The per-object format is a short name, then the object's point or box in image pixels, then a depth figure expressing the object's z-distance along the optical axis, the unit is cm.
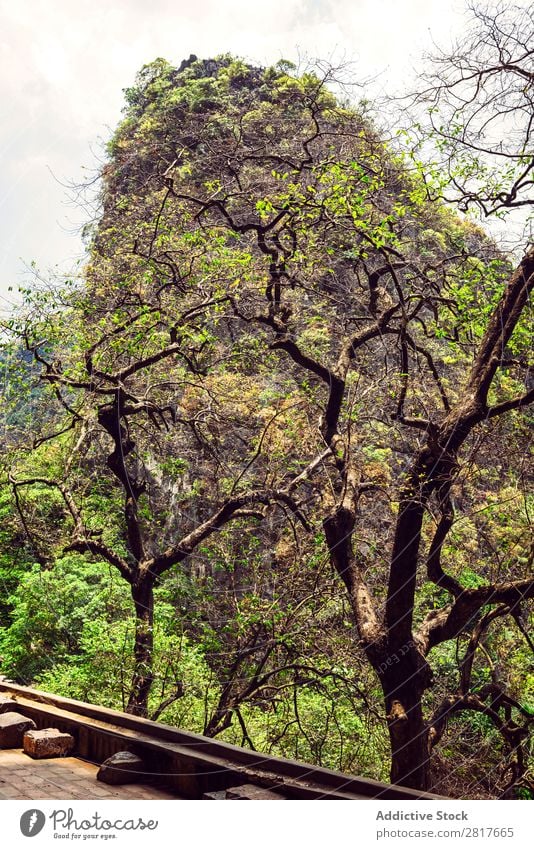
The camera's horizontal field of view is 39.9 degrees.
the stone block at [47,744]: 402
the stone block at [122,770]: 351
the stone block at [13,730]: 418
